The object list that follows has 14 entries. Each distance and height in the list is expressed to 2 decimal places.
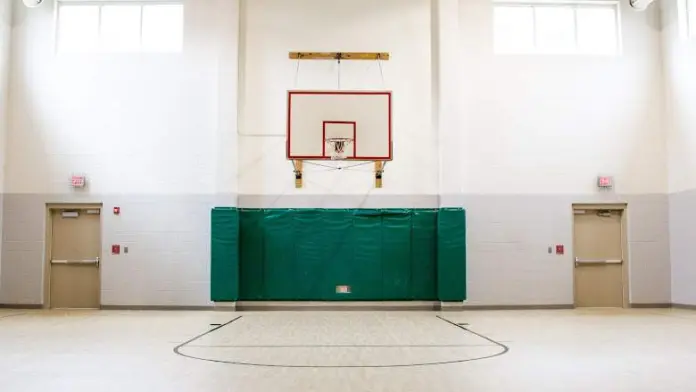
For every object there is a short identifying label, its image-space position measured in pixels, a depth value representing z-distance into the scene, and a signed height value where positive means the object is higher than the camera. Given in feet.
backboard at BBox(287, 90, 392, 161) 42.65 +6.30
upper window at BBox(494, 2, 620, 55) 47.55 +13.87
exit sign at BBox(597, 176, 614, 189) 46.62 +2.75
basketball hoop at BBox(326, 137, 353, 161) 42.45 +4.83
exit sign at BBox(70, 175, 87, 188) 45.96 +2.79
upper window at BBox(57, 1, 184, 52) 47.16 +13.86
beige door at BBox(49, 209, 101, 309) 46.39 -2.65
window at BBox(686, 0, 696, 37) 44.52 +13.82
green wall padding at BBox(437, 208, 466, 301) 45.44 -2.26
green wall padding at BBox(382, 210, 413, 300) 46.57 -1.46
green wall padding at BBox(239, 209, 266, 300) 46.16 -2.36
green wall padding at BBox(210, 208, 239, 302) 45.19 -2.38
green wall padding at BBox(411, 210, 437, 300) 46.52 -2.38
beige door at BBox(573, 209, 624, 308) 46.80 -3.03
